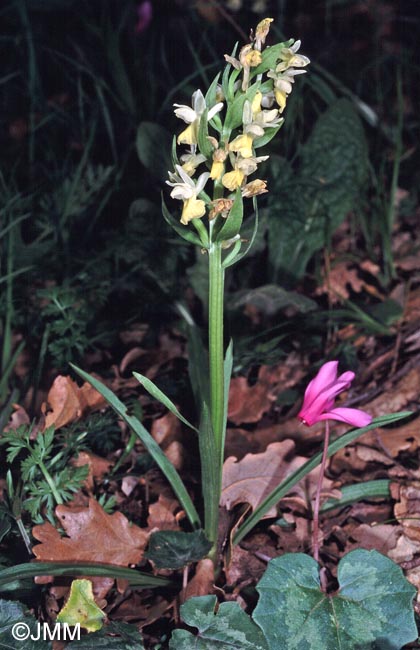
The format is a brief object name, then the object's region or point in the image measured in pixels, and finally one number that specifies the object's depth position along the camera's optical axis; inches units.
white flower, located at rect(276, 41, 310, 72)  24.4
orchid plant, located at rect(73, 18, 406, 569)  24.4
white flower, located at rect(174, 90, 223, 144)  24.4
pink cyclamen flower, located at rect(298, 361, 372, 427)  25.9
